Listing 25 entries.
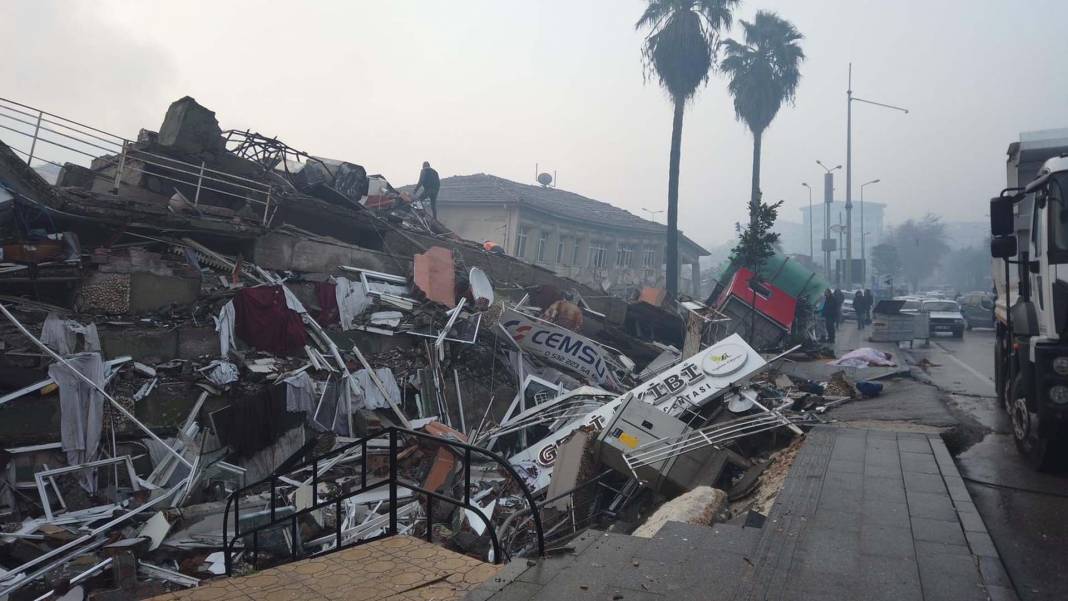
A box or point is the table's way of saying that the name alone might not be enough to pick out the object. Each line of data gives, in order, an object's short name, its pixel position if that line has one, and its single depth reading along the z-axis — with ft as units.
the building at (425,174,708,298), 107.45
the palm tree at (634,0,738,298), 85.66
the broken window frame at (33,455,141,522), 29.99
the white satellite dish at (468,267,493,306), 53.52
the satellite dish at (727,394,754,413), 31.12
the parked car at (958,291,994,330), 102.68
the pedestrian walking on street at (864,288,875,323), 110.73
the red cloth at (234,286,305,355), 42.57
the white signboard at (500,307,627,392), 50.31
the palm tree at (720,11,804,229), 115.55
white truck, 21.24
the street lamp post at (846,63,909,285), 165.48
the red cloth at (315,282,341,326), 47.83
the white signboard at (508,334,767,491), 32.48
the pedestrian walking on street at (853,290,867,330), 107.96
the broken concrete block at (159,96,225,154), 51.49
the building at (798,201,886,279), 489.26
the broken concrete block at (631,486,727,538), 19.66
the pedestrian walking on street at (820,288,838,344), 85.22
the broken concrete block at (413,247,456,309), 53.93
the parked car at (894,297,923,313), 97.90
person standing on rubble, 80.07
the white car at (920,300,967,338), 88.69
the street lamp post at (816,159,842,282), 196.65
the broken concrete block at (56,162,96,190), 53.88
